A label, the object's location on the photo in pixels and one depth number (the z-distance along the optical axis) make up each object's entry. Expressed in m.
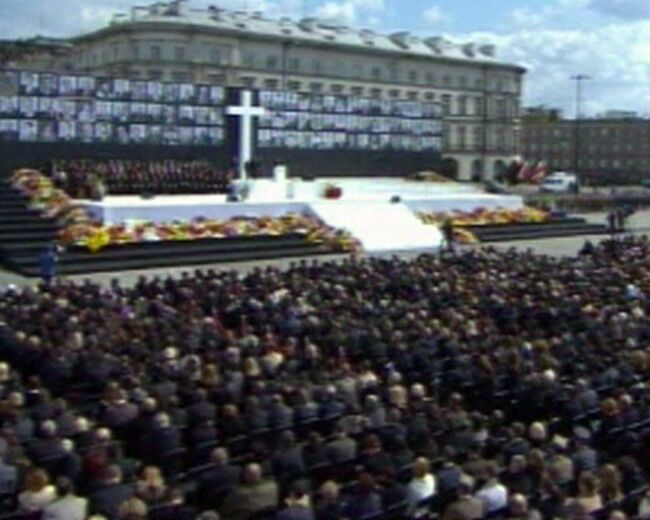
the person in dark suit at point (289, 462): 12.32
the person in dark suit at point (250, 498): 11.09
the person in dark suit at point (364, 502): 10.91
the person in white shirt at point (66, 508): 10.46
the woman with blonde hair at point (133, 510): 9.84
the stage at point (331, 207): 39.34
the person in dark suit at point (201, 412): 14.03
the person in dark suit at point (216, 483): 11.69
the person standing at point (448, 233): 42.90
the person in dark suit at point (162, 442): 13.12
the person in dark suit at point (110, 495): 10.72
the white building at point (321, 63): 93.44
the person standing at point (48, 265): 30.44
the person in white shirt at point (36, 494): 10.70
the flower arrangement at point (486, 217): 47.47
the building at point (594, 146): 139.75
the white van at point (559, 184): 92.44
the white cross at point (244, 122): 49.31
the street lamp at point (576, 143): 126.93
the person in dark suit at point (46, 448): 12.22
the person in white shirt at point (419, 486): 11.54
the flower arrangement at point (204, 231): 36.25
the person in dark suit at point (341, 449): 12.91
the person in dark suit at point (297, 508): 10.40
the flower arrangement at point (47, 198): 37.97
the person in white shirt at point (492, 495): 11.32
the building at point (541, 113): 158.60
